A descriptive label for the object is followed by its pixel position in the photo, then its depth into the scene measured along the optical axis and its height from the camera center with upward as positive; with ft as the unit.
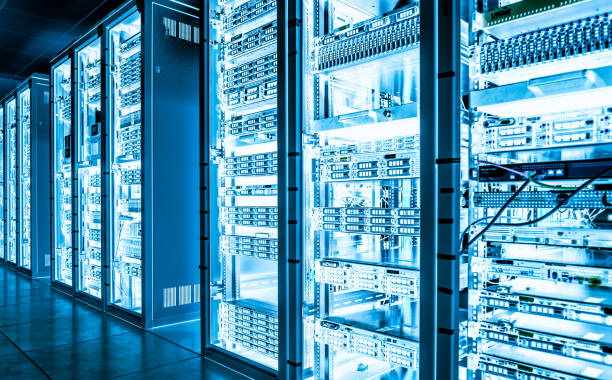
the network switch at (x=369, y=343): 6.24 -2.50
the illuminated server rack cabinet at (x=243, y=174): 8.79 +0.24
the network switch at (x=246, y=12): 8.70 +3.71
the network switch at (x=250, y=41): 8.62 +3.08
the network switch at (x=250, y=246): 8.67 -1.31
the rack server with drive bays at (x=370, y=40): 6.30 +2.31
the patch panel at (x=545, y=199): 4.78 -0.18
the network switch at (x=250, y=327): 8.63 -3.02
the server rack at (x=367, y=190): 5.87 -0.10
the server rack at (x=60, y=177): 19.06 +0.40
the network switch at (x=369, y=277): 6.33 -1.48
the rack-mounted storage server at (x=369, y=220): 6.40 -0.58
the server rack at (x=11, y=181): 25.22 +0.30
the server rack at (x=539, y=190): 4.83 -0.07
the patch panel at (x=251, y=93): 8.79 +2.00
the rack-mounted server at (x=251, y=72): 8.68 +2.44
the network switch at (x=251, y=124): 8.76 +1.33
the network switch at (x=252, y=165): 8.64 +0.44
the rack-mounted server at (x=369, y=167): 6.53 +0.29
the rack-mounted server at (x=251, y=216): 8.71 -0.67
